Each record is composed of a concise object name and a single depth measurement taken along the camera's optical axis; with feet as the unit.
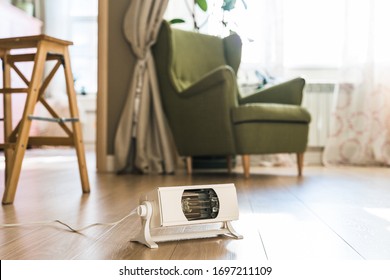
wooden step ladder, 6.58
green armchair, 10.51
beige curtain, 11.80
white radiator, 15.19
